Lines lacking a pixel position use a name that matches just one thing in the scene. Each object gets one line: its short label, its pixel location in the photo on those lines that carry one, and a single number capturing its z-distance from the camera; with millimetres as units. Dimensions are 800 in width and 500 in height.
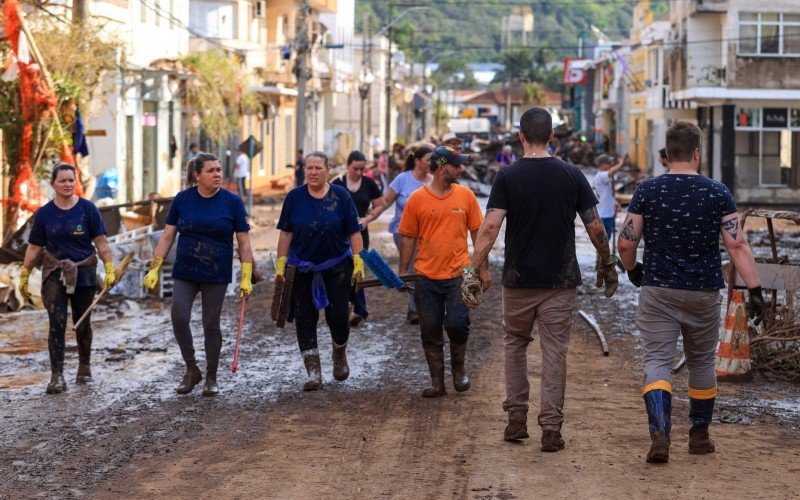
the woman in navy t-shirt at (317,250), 15822
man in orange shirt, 15235
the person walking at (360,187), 21313
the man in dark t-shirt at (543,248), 12343
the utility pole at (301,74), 60248
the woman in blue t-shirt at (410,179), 20260
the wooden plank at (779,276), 16848
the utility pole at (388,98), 120709
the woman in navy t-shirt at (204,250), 15595
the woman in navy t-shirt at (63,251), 16262
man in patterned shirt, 11690
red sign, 168587
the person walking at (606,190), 30577
